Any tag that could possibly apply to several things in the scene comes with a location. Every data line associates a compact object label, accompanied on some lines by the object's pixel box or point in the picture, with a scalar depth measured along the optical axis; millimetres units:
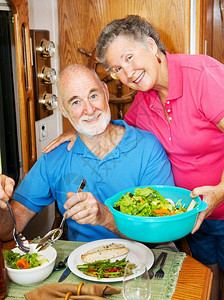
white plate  1330
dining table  1215
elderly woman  1685
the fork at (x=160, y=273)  1306
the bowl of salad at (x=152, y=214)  1253
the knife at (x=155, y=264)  1319
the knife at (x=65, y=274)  1316
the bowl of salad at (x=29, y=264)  1266
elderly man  1752
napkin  1177
